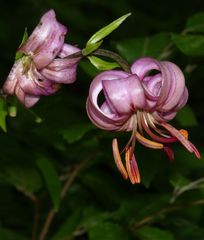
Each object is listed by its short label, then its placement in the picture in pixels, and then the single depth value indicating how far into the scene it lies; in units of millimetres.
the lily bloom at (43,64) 349
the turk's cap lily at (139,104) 339
